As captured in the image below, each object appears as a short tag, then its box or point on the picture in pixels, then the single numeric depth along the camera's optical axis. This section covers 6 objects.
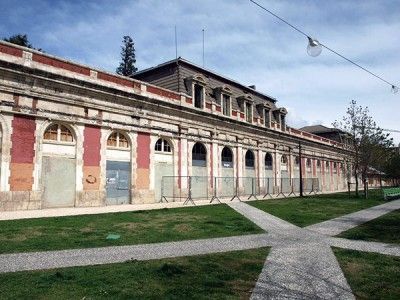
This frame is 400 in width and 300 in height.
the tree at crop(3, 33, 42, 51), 38.38
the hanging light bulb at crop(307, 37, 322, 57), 10.02
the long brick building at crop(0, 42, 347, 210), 16.23
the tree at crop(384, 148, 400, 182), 61.44
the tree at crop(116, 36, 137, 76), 53.12
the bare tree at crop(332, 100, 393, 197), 29.25
